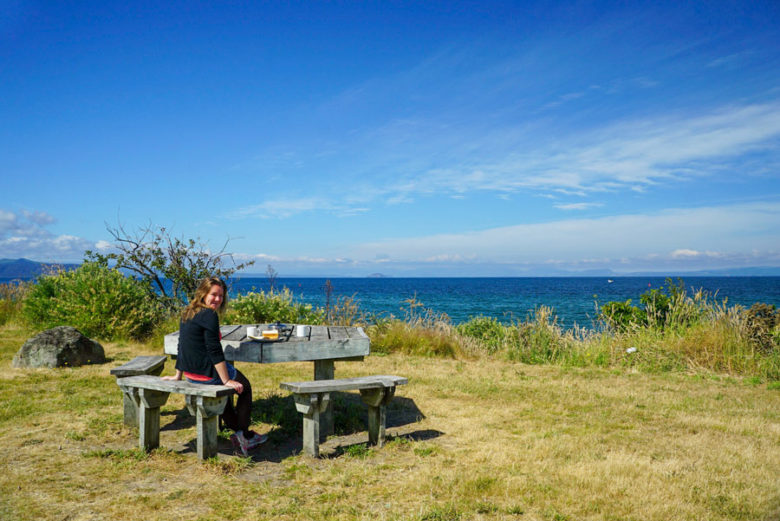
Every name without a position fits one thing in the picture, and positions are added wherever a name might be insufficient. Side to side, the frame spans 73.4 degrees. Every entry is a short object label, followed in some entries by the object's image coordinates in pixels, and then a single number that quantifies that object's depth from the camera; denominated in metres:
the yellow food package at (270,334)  4.63
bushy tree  12.27
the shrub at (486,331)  10.22
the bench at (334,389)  4.22
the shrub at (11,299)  12.63
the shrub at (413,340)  9.66
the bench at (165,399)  3.97
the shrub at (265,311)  10.05
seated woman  4.22
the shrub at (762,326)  8.09
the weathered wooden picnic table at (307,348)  4.46
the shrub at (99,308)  10.23
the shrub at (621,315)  9.89
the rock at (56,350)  7.72
